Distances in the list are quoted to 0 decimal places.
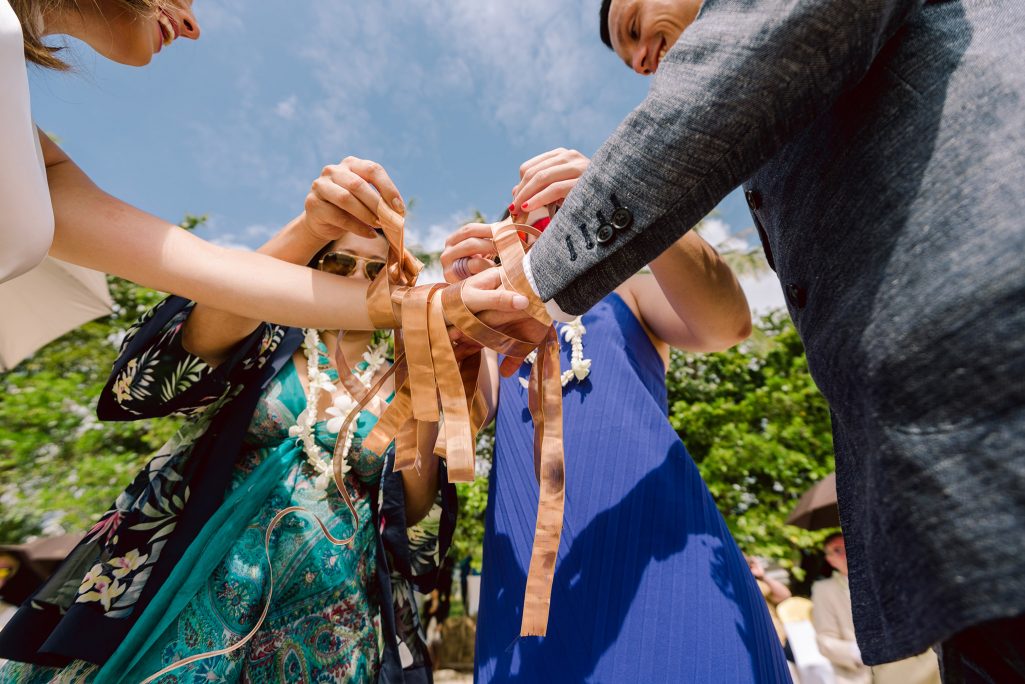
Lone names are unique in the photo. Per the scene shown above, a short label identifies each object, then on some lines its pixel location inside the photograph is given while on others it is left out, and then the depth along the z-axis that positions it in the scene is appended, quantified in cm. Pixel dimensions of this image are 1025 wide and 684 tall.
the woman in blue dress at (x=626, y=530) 116
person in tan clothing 345
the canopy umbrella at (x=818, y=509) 522
